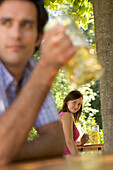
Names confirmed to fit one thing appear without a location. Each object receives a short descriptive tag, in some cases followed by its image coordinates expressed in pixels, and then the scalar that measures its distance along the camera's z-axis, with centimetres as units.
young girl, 488
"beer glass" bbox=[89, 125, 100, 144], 683
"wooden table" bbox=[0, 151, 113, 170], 96
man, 108
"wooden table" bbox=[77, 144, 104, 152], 689
